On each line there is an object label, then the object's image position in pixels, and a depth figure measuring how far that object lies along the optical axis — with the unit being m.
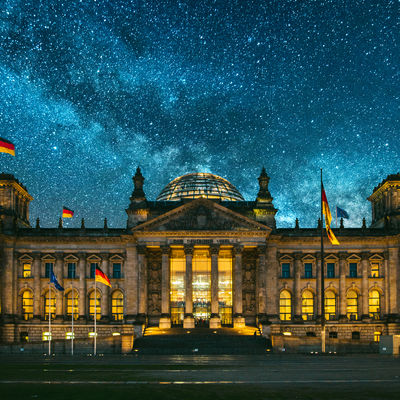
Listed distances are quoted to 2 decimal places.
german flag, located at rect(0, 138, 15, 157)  50.69
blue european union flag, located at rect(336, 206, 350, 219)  69.06
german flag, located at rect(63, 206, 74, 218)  72.38
